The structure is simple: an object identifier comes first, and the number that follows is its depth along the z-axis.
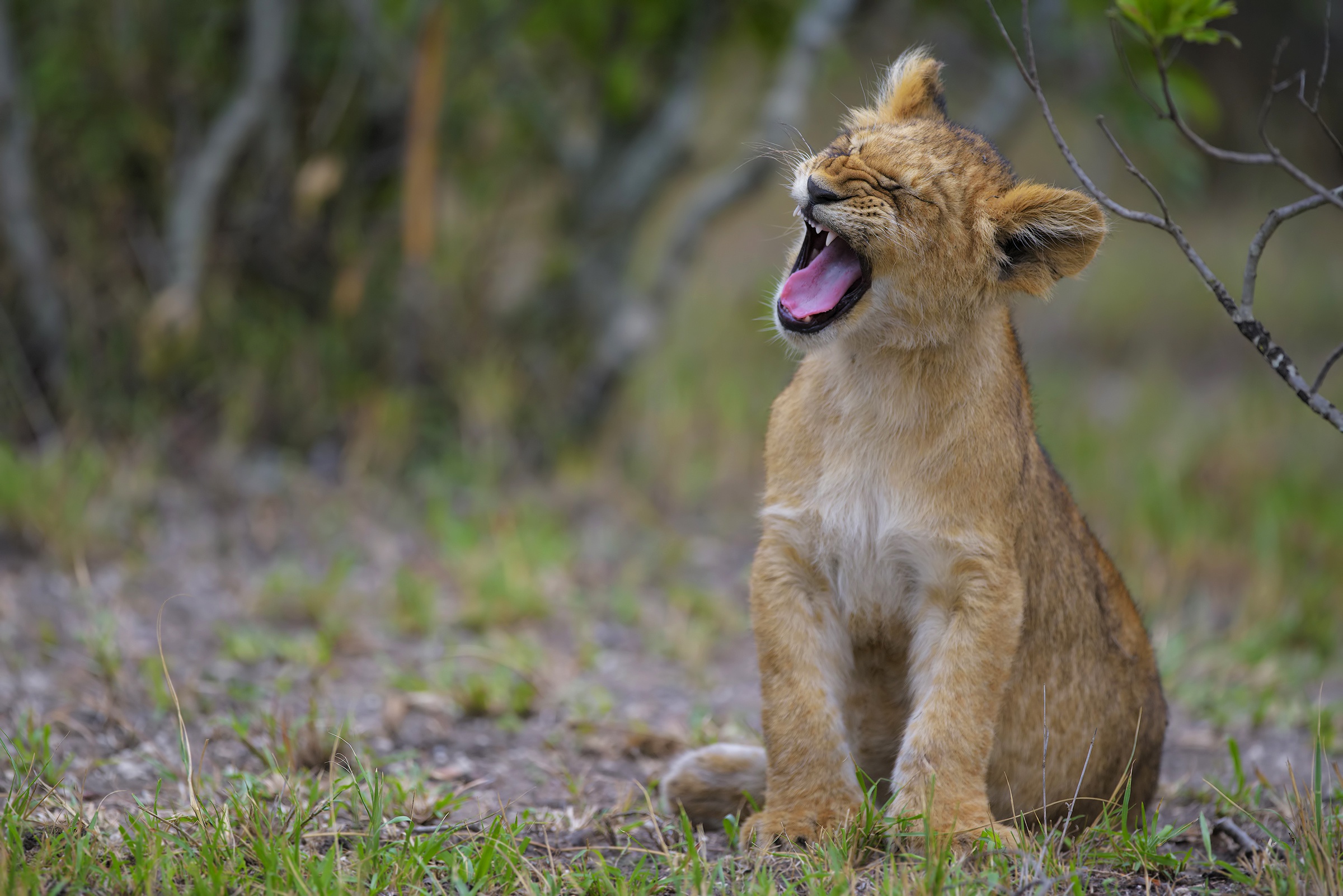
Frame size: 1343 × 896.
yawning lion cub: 6.16
